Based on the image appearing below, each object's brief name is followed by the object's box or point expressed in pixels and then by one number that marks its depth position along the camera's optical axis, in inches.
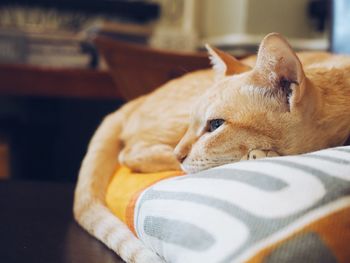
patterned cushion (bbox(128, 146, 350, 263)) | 8.9
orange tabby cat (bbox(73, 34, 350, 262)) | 13.4
